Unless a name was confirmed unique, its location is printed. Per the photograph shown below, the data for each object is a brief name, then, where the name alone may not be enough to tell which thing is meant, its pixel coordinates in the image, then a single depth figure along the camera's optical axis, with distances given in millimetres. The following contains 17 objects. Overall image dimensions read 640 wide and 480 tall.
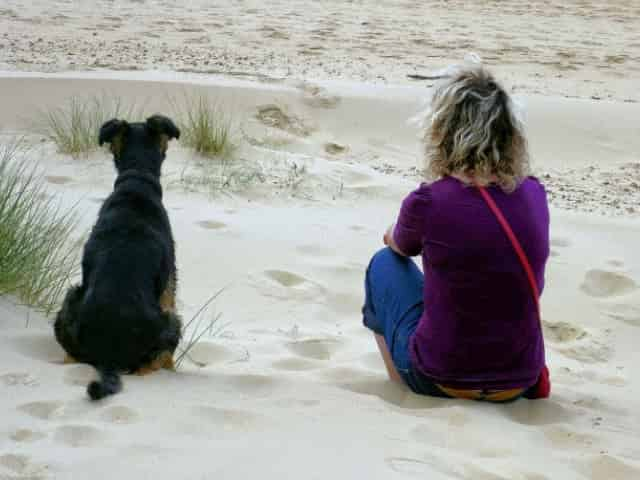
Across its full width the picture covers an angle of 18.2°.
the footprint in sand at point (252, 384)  7274
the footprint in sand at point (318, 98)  18256
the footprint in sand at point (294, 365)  8273
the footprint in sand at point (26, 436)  5924
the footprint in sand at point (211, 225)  11864
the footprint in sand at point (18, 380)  6828
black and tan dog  7337
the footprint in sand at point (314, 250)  11407
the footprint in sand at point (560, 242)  12277
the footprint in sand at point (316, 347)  8841
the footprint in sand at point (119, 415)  6319
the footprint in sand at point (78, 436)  5932
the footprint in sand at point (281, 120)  17475
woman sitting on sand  6957
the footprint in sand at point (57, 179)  12878
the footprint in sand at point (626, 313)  10161
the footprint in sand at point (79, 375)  7016
